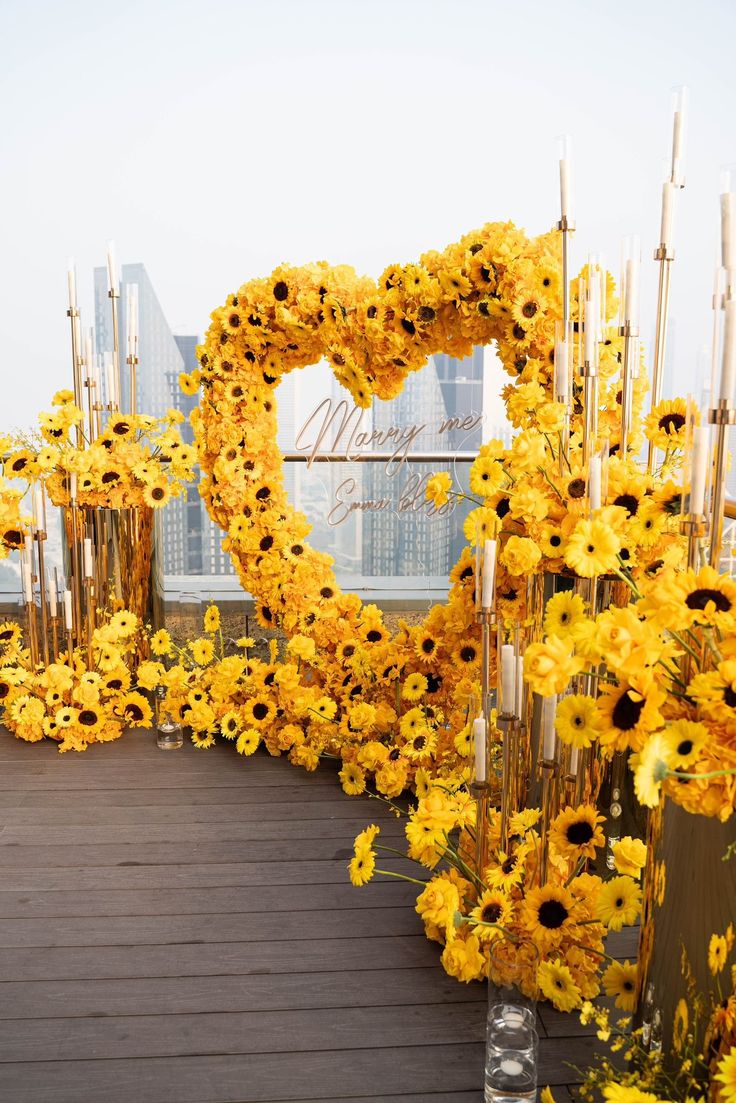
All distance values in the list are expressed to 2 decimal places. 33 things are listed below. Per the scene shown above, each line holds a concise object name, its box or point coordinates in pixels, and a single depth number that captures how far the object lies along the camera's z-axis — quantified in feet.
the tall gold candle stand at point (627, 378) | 6.07
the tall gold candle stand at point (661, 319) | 6.23
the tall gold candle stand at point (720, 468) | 3.64
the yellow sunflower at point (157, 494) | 9.93
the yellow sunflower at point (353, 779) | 7.95
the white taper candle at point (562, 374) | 5.69
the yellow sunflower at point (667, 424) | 5.50
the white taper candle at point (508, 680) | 5.19
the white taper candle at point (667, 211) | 6.01
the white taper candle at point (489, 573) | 5.09
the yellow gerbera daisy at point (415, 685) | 8.39
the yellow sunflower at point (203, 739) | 9.04
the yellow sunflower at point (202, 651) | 9.74
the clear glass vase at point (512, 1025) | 4.36
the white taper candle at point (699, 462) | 3.60
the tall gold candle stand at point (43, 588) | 9.73
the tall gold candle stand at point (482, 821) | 5.57
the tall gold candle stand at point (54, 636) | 9.77
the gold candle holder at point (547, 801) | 5.37
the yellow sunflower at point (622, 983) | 4.39
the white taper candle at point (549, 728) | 5.19
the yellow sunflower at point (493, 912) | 5.31
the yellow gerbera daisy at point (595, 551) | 3.85
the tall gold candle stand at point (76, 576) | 9.89
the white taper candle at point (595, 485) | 4.75
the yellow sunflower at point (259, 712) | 9.04
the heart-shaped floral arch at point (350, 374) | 7.70
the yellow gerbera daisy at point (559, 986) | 5.06
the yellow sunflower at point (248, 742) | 8.81
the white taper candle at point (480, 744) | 5.36
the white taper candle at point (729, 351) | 3.53
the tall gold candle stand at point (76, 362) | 10.01
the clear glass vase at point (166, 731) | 9.26
